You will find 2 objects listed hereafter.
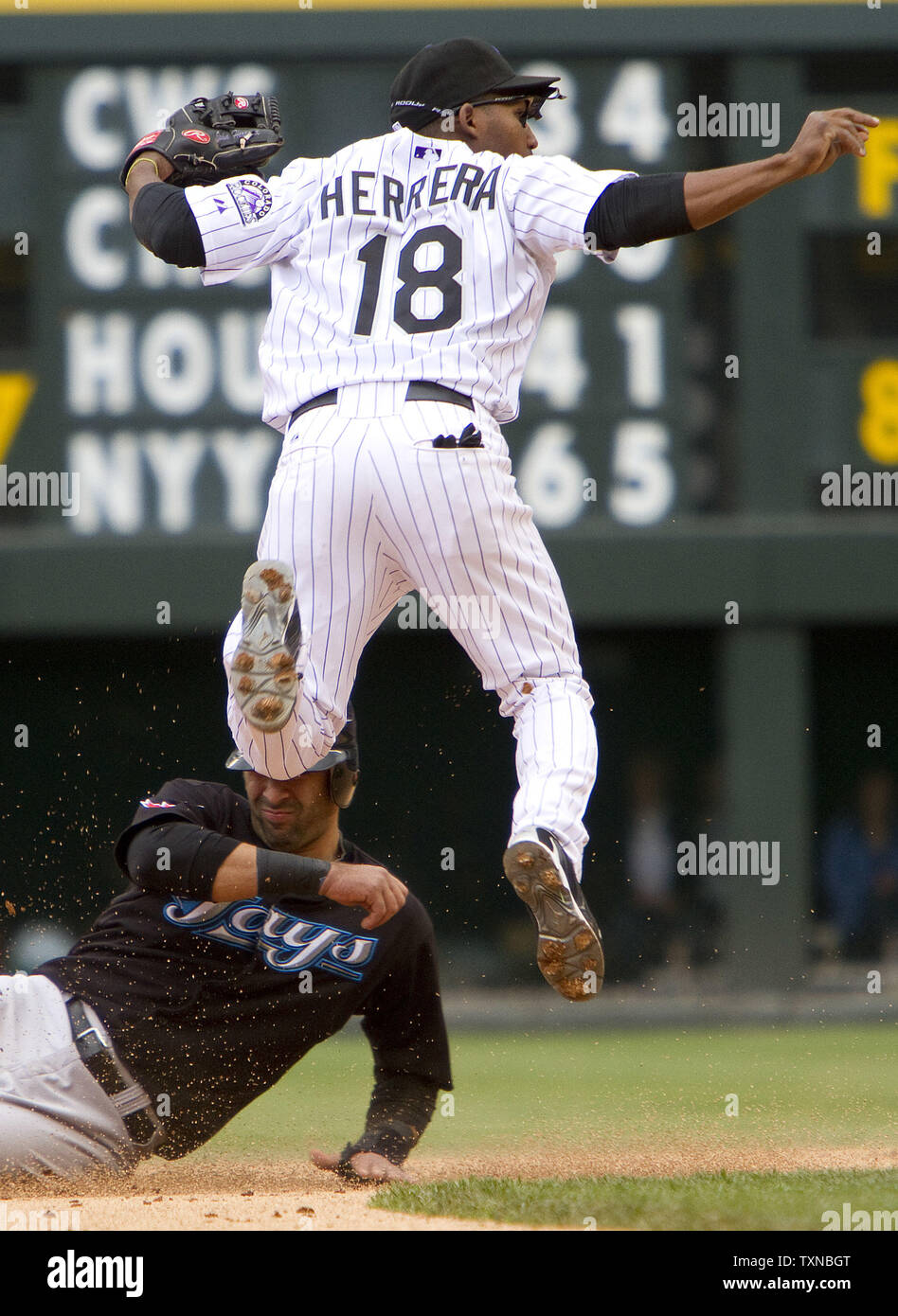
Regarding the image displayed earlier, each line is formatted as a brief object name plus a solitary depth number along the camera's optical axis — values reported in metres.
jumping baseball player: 7.01
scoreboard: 20.39
